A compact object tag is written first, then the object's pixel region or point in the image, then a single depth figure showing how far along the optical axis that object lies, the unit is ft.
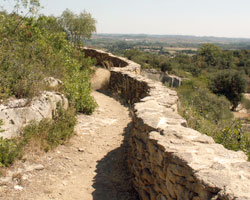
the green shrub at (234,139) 13.46
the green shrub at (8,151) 12.54
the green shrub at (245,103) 65.16
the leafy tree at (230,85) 66.18
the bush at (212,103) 31.99
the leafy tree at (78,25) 49.39
